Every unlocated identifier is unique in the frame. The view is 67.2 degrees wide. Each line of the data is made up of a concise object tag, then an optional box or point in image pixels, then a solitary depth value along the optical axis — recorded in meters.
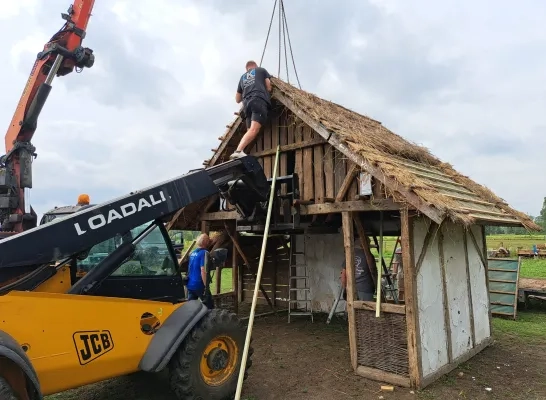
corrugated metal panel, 10.91
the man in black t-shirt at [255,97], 7.75
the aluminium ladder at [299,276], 10.92
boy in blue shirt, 7.08
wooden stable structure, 6.03
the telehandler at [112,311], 3.64
